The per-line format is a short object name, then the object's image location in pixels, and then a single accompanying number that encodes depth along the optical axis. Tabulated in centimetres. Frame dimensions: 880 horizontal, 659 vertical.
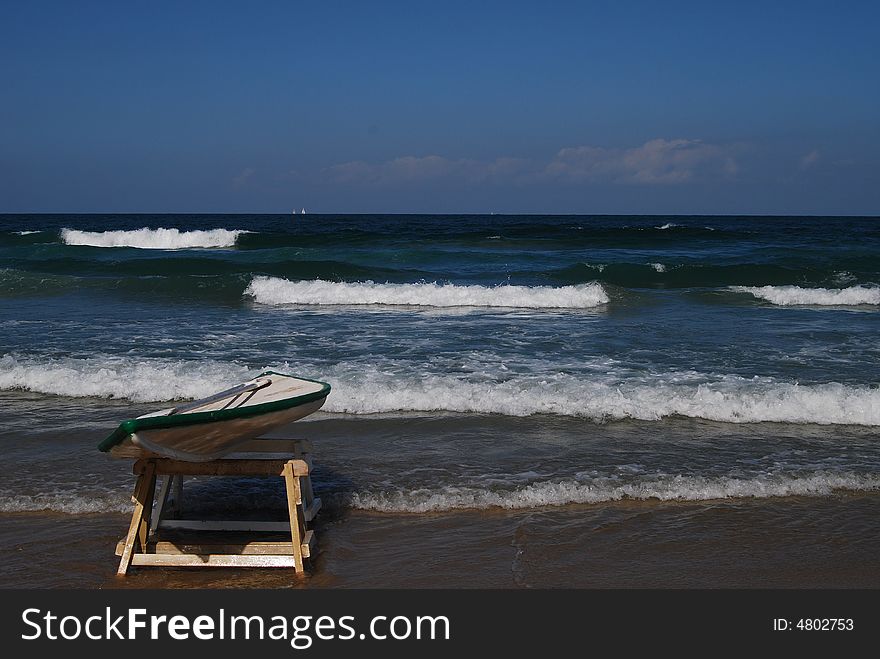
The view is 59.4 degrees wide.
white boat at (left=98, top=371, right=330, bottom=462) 377
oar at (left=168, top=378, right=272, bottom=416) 423
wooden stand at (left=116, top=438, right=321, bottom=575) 423
